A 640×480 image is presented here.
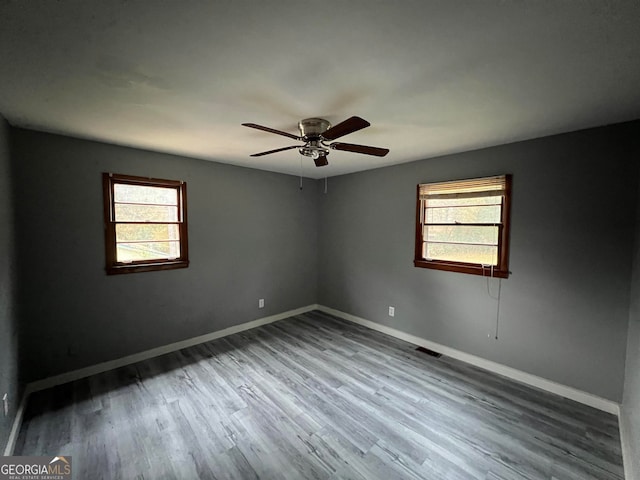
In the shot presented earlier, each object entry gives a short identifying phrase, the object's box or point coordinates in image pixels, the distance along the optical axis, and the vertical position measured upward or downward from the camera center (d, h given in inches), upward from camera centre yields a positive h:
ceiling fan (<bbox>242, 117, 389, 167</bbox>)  77.7 +25.4
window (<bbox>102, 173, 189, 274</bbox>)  108.1 -0.2
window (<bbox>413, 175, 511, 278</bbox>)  107.2 +1.0
